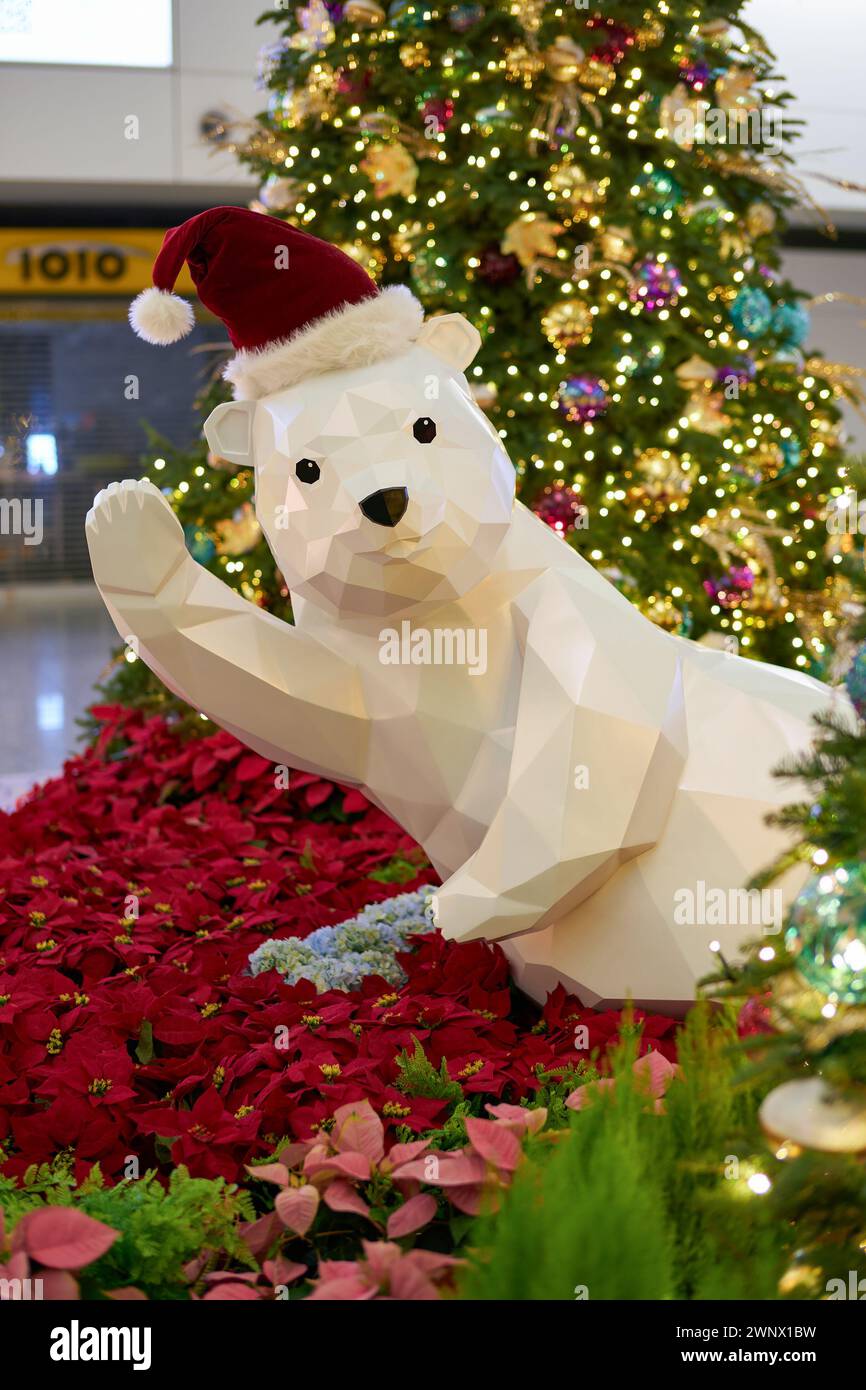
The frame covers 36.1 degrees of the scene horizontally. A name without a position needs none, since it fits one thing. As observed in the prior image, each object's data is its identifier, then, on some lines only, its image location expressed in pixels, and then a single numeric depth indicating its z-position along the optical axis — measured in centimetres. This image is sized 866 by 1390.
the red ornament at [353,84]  409
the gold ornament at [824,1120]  122
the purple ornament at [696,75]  414
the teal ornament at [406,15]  395
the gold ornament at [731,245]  429
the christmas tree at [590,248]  387
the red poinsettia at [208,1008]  193
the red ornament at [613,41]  396
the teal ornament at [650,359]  392
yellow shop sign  1227
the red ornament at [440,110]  396
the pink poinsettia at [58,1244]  137
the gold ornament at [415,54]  400
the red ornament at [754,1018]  137
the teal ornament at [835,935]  122
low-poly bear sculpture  199
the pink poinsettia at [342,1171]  159
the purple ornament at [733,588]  413
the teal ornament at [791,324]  445
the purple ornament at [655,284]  397
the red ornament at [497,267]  395
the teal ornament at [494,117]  380
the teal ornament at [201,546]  423
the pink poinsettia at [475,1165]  158
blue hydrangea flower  252
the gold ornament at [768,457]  426
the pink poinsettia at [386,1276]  136
